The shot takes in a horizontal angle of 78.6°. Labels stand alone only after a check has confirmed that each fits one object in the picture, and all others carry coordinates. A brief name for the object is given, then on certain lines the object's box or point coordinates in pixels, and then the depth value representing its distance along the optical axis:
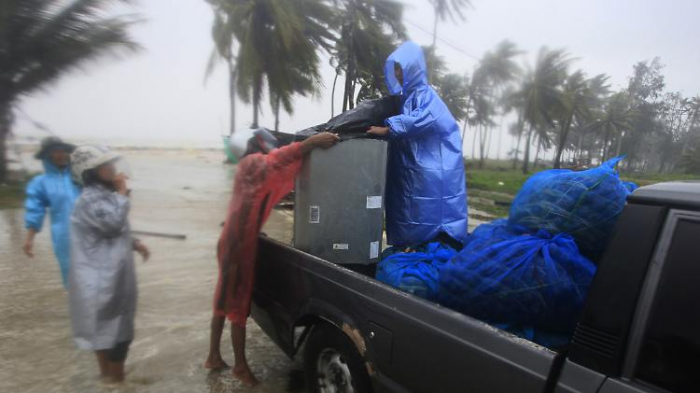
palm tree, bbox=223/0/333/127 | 11.49
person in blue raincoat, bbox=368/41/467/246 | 2.71
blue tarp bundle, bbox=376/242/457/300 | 2.05
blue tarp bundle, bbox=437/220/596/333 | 1.59
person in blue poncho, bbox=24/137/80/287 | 3.09
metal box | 2.47
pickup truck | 1.10
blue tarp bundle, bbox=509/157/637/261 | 1.76
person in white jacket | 2.43
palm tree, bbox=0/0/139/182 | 6.71
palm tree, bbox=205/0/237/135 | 11.89
